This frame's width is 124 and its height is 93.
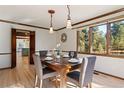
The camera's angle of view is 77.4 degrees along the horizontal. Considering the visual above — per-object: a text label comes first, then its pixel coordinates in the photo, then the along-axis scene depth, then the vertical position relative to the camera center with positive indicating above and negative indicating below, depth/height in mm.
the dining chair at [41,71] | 1787 -596
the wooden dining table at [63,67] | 1570 -406
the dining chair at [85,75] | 1475 -558
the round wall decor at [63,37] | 4196 +563
